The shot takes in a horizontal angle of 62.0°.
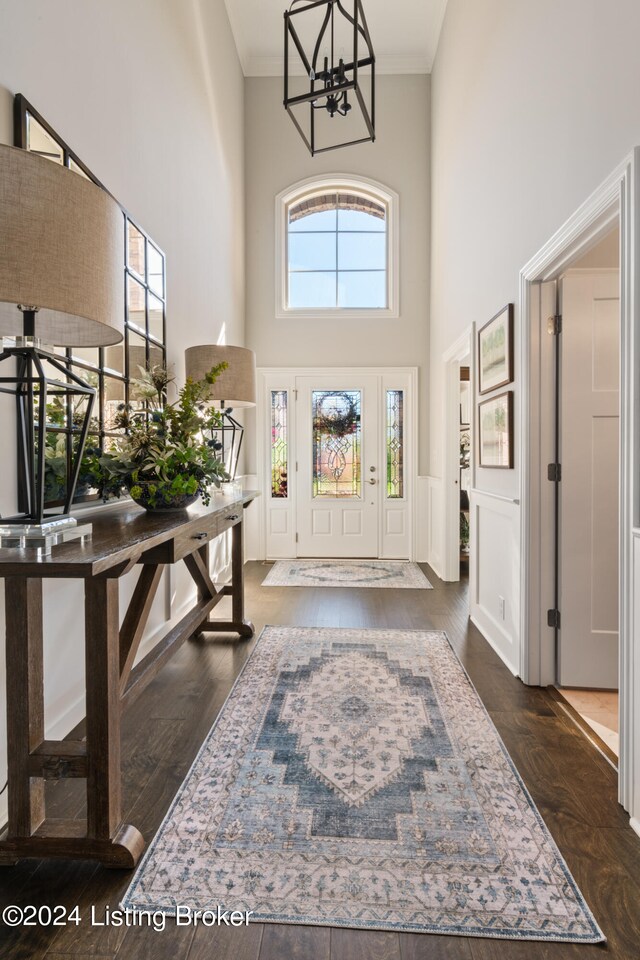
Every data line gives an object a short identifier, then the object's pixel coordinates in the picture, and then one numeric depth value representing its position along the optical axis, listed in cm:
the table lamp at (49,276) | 116
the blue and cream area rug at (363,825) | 132
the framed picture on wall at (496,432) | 293
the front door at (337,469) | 591
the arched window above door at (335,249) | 599
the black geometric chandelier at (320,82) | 525
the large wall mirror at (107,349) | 191
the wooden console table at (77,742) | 145
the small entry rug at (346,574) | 477
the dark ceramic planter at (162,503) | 214
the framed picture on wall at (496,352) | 290
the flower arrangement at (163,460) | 209
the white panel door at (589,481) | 257
